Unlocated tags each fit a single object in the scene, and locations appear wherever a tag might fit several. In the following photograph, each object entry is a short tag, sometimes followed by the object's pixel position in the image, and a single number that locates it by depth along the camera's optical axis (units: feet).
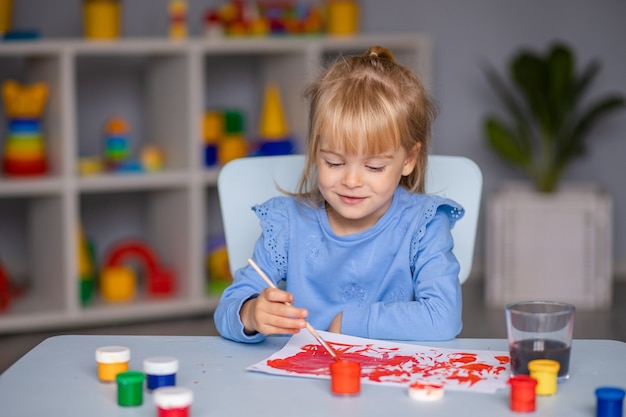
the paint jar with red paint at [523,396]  3.14
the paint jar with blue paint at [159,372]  3.36
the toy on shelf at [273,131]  10.85
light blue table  3.17
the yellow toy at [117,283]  10.57
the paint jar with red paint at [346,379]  3.28
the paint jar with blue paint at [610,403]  3.04
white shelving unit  10.07
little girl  4.50
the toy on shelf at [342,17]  11.21
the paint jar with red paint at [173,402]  2.98
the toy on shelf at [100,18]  10.22
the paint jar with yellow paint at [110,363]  3.50
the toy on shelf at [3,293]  10.14
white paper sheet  3.48
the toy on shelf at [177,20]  10.62
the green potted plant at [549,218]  11.07
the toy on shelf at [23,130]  9.95
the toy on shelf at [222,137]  10.93
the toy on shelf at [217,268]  11.07
